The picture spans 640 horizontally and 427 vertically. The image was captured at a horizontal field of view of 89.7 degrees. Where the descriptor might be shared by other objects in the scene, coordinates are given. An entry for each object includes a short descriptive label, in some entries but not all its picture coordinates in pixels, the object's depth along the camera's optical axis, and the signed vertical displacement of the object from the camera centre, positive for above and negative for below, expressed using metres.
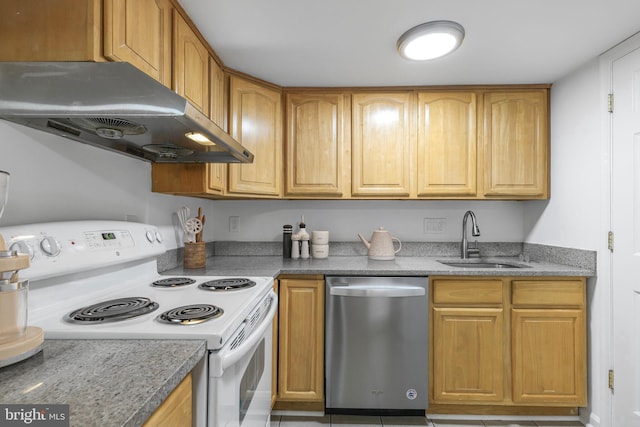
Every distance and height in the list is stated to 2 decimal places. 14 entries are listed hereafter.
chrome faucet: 2.38 -0.22
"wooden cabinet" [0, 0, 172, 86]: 0.96 +0.55
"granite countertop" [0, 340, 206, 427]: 0.54 -0.32
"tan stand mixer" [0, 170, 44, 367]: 0.65 -0.21
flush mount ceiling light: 1.54 +0.89
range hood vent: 0.87 +0.33
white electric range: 0.85 -0.31
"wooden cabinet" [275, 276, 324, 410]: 1.96 -0.76
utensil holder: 1.94 -0.24
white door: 1.65 -0.11
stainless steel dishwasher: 1.92 -0.80
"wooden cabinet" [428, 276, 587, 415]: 1.91 -0.75
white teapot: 2.35 -0.22
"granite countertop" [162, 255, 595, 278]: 1.86 -0.32
